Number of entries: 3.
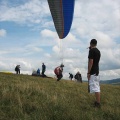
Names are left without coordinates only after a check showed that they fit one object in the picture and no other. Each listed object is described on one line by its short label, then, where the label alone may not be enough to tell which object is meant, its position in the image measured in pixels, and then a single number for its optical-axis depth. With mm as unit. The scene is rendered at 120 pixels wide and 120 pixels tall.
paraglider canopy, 6514
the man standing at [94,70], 4532
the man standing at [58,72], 13188
